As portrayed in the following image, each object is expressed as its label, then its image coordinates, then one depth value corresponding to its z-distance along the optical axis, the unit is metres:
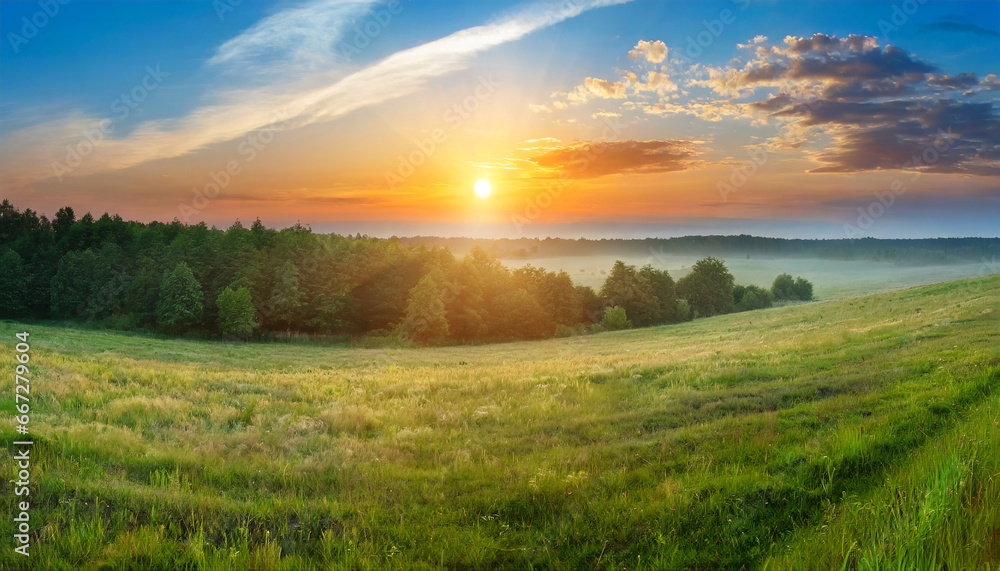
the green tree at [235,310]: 57.25
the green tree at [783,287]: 112.19
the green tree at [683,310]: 86.57
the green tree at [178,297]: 57.84
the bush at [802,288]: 112.19
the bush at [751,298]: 98.88
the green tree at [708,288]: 93.50
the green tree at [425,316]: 62.44
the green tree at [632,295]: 86.00
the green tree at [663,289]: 88.06
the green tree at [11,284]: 67.50
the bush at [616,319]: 78.00
